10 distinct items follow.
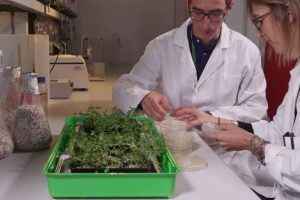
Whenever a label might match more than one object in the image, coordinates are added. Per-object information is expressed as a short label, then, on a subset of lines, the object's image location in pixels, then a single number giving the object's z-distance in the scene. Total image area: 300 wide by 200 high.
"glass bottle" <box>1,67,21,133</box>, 1.19
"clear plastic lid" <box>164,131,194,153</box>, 1.16
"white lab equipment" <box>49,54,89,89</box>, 2.73
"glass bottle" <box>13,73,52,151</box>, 1.15
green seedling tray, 0.82
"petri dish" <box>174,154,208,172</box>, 1.05
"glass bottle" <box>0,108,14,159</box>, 1.09
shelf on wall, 1.49
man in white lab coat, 1.74
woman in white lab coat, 1.10
